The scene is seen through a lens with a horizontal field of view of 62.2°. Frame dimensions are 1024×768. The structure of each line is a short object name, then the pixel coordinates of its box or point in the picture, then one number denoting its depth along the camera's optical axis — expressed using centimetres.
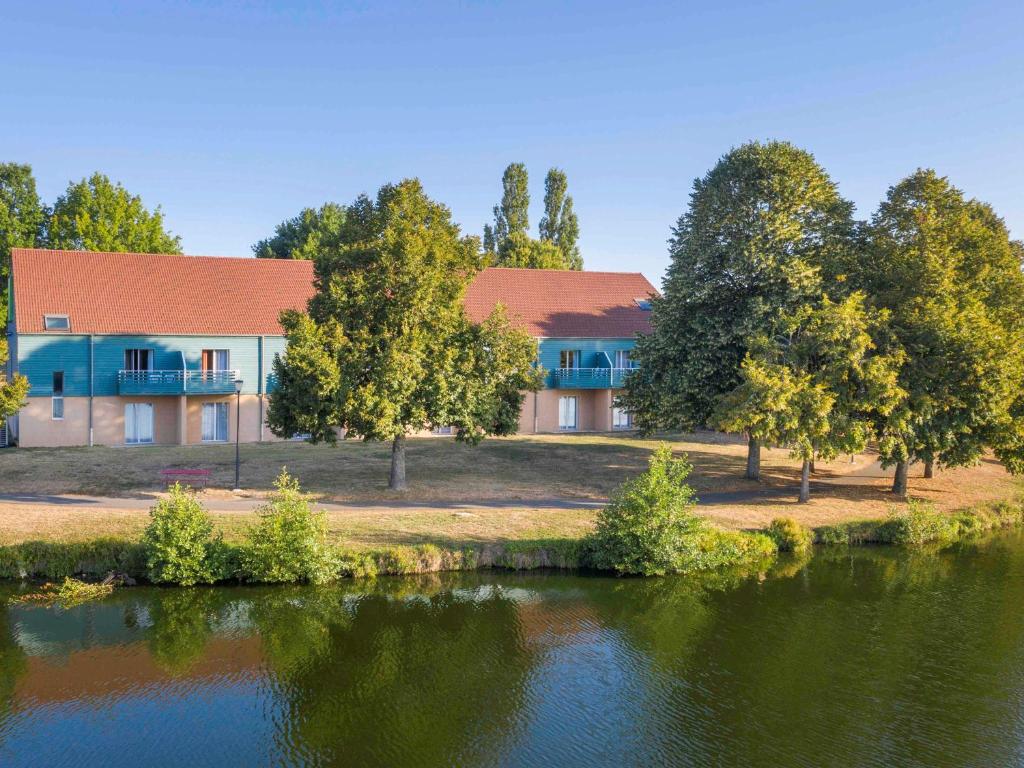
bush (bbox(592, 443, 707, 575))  2370
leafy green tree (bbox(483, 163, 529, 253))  7562
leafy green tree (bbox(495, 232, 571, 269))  6725
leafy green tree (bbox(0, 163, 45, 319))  5156
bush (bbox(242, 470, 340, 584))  2195
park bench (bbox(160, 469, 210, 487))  3092
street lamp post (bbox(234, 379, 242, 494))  3006
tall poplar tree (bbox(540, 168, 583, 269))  7806
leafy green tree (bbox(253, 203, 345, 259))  6168
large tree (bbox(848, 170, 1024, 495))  2869
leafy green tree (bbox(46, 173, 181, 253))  5291
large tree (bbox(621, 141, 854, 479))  3066
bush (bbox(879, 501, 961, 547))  2842
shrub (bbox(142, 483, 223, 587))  2167
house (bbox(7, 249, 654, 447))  3828
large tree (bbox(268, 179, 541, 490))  2798
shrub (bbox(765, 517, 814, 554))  2712
